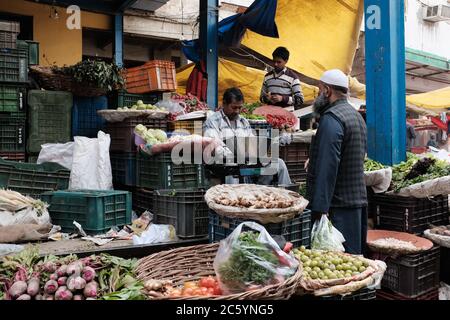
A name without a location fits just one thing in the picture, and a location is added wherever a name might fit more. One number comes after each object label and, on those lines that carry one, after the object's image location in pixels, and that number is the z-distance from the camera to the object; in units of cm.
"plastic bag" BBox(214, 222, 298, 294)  258
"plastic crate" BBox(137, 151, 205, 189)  537
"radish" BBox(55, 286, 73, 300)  263
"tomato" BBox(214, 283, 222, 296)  273
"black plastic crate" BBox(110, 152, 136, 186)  609
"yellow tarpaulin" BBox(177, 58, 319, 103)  1203
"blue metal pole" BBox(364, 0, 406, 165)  599
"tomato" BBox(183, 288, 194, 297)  262
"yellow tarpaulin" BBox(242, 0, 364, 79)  1010
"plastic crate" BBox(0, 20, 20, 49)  611
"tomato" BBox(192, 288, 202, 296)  263
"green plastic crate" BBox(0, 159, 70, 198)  543
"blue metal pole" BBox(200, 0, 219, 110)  966
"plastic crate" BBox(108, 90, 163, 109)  738
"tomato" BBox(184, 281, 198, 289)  286
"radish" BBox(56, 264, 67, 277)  281
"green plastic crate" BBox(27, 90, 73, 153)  650
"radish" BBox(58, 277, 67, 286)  275
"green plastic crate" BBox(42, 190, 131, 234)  482
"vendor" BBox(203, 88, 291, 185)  584
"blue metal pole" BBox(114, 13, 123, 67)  1112
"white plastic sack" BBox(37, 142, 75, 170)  626
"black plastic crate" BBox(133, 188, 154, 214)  565
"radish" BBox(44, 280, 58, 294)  270
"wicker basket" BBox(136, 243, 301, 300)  318
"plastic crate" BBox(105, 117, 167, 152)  623
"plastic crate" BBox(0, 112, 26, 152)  629
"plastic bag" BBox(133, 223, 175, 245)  456
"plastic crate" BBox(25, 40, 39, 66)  673
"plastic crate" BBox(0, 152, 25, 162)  629
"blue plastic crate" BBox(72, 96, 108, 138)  707
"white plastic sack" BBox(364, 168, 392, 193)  525
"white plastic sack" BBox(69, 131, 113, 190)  588
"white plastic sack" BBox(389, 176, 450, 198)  501
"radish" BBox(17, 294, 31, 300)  261
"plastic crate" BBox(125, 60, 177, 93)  743
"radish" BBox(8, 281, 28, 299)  264
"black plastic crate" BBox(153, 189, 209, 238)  460
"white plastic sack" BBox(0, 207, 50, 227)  465
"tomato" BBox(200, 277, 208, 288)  283
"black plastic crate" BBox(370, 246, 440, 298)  469
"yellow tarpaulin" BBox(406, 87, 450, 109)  1397
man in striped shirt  803
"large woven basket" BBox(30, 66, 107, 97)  679
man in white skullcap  406
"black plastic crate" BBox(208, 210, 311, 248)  363
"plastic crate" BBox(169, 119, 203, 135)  661
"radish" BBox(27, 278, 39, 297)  266
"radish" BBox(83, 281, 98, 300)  267
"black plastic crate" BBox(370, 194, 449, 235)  523
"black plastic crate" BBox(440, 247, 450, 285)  522
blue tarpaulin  907
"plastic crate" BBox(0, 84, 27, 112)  620
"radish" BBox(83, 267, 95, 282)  280
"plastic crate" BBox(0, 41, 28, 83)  618
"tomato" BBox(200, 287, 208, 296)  267
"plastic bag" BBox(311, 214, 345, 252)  393
